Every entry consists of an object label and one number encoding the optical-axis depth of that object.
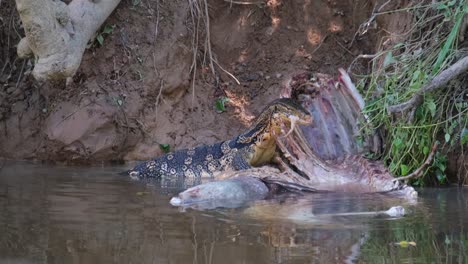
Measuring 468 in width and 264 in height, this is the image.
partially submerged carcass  11.10
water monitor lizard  13.53
